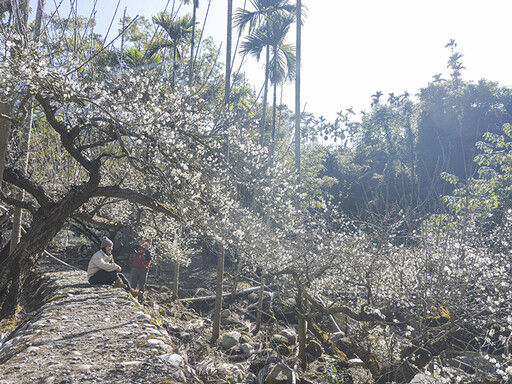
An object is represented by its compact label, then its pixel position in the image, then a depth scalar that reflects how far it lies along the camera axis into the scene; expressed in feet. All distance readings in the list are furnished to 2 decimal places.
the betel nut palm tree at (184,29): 33.65
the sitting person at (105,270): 22.48
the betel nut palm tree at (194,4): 38.38
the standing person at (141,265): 26.58
